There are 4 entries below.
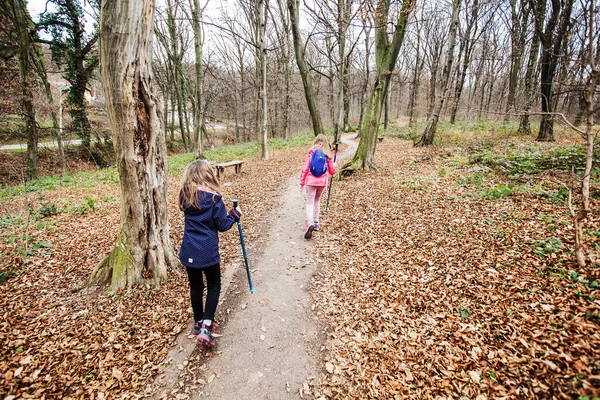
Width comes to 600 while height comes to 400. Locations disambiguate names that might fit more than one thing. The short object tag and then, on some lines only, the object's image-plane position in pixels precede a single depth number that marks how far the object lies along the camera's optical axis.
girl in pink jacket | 5.78
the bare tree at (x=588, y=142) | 3.00
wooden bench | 10.61
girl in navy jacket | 3.20
